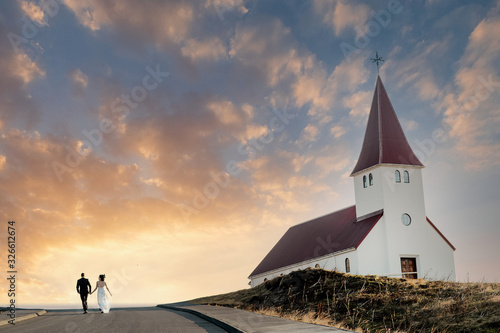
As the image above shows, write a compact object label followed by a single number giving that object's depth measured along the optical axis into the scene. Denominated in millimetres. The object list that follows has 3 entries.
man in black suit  24348
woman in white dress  24500
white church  43531
